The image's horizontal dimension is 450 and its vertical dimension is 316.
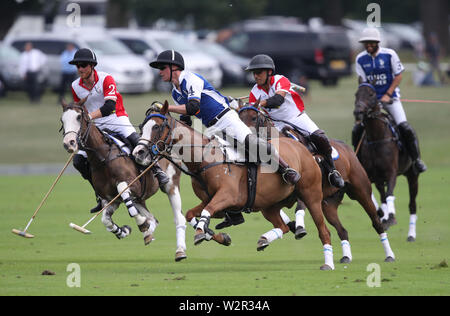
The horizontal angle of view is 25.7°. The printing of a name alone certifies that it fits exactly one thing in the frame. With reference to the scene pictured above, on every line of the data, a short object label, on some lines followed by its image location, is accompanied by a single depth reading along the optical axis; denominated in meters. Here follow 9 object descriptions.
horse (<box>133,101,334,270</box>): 10.77
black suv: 38.50
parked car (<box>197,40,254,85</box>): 36.75
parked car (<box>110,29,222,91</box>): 34.97
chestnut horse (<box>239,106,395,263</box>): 12.23
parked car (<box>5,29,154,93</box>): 33.31
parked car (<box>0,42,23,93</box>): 34.00
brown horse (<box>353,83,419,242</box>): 14.50
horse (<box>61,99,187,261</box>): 11.96
